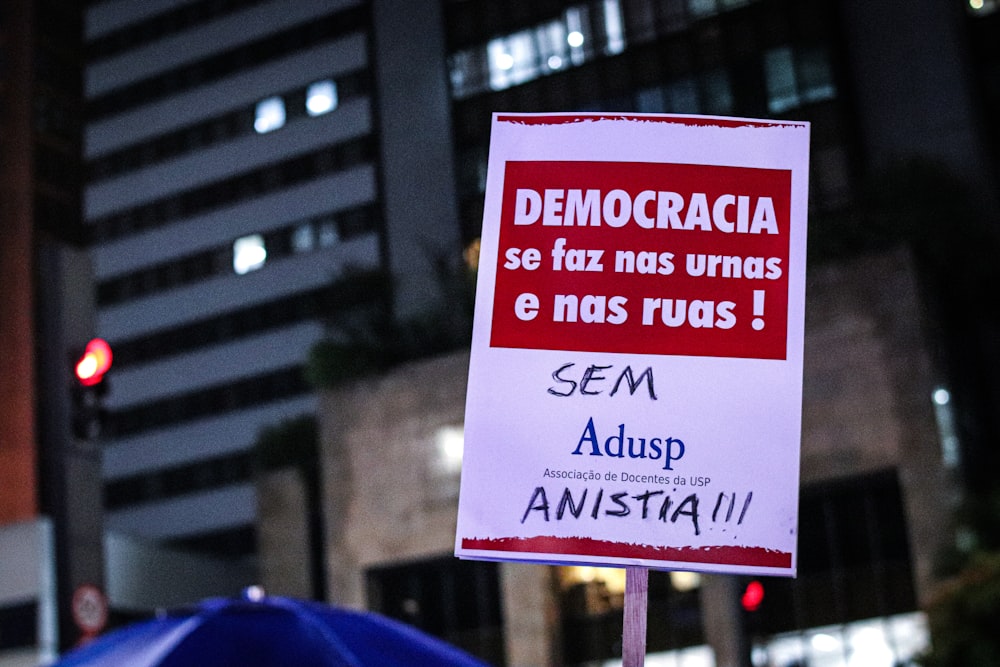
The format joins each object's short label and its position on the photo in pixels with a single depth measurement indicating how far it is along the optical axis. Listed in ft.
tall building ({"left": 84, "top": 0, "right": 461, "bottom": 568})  172.24
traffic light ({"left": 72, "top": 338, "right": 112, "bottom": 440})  38.37
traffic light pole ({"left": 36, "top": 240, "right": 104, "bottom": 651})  43.11
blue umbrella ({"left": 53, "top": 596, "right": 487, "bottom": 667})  17.21
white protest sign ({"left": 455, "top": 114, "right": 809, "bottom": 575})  12.34
